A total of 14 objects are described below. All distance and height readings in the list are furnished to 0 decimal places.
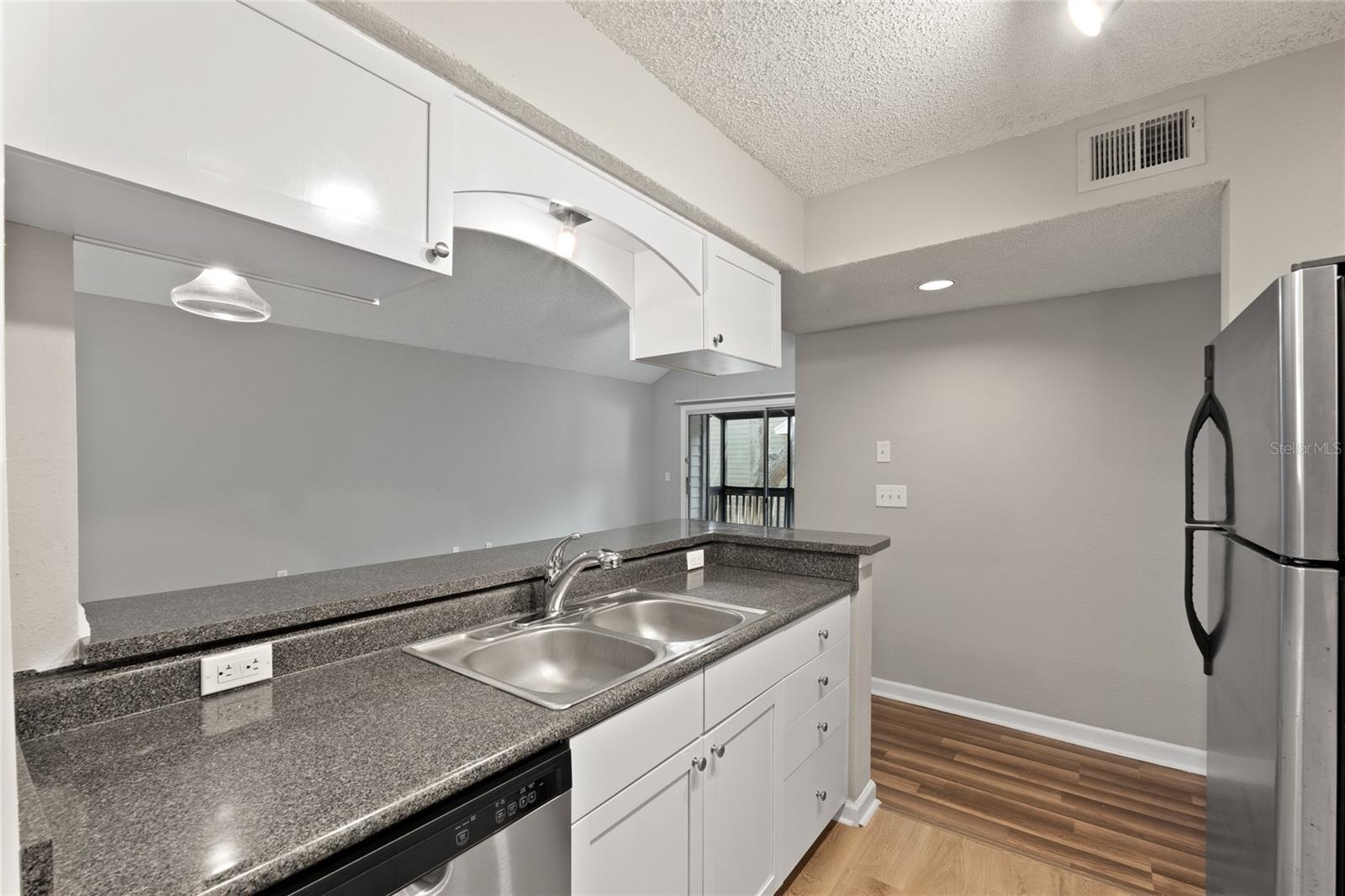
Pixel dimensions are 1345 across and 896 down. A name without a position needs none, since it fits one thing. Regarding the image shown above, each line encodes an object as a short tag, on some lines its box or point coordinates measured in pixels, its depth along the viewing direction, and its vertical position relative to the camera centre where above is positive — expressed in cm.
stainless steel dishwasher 79 -58
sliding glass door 657 -24
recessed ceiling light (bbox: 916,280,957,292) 259 +69
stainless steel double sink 143 -51
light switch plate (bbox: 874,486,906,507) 325 -28
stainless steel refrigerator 95 -23
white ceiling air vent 173 +89
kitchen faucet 165 -35
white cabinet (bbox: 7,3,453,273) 83 +52
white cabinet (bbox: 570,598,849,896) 115 -79
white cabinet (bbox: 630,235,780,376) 206 +45
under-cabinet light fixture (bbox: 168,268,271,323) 170 +42
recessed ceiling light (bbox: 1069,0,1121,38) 125 +90
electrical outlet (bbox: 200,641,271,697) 114 -43
